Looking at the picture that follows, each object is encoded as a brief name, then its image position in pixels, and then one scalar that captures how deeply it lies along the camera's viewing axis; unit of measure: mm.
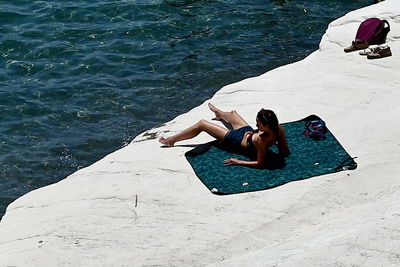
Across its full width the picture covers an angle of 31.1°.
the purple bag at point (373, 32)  16250
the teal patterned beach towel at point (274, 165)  10945
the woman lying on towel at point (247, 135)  11383
